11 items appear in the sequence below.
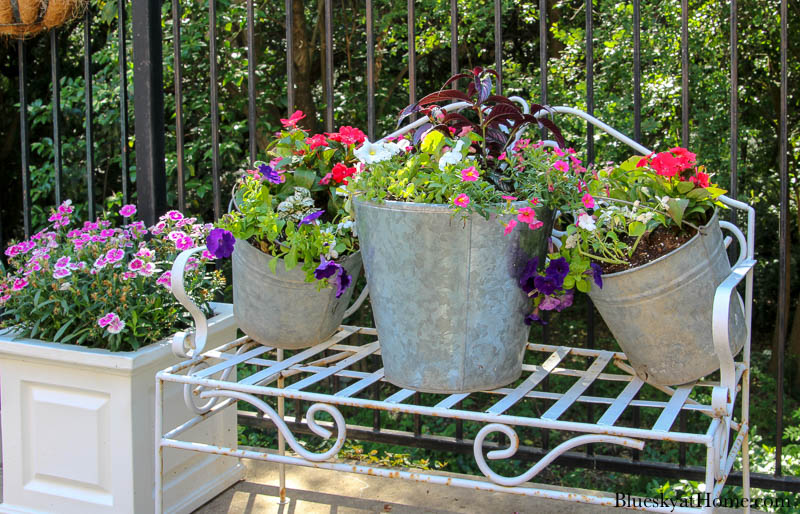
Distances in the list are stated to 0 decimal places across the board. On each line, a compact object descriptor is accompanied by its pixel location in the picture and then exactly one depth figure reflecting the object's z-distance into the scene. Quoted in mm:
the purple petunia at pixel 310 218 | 1609
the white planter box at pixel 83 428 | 1847
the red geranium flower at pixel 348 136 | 1778
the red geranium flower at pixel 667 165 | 1461
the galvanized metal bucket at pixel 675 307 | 1434
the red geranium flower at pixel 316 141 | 1761
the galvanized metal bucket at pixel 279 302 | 1702
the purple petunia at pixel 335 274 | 1624
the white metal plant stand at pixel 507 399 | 1342
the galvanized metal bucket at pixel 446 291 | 1440
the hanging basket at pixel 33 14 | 2410
